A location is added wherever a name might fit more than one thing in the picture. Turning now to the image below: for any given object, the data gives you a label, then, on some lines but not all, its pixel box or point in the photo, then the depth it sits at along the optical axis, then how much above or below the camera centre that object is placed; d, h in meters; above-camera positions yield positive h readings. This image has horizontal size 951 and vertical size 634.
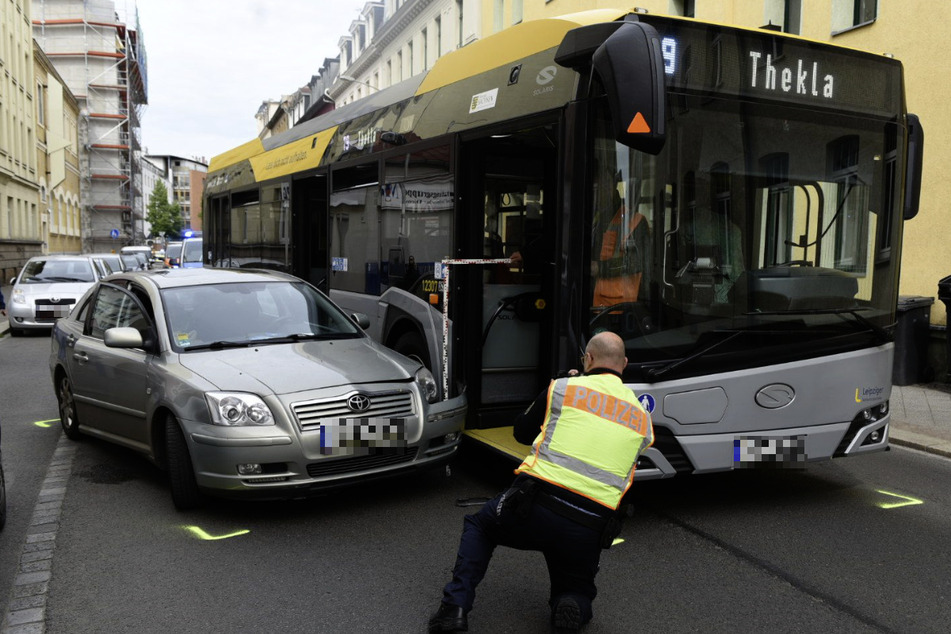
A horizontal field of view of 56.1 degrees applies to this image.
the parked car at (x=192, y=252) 26.75 -0.53
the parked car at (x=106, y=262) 20.21 -0.72
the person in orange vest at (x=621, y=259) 5.18 -0.09
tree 99.38 +2.27
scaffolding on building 72.50 +11.79
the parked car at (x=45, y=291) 17.97 -1.20
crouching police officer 3.53 -0.99
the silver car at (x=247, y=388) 5.29 -0.98
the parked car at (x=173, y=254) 36.74 -0.89
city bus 5.16 +0.17
